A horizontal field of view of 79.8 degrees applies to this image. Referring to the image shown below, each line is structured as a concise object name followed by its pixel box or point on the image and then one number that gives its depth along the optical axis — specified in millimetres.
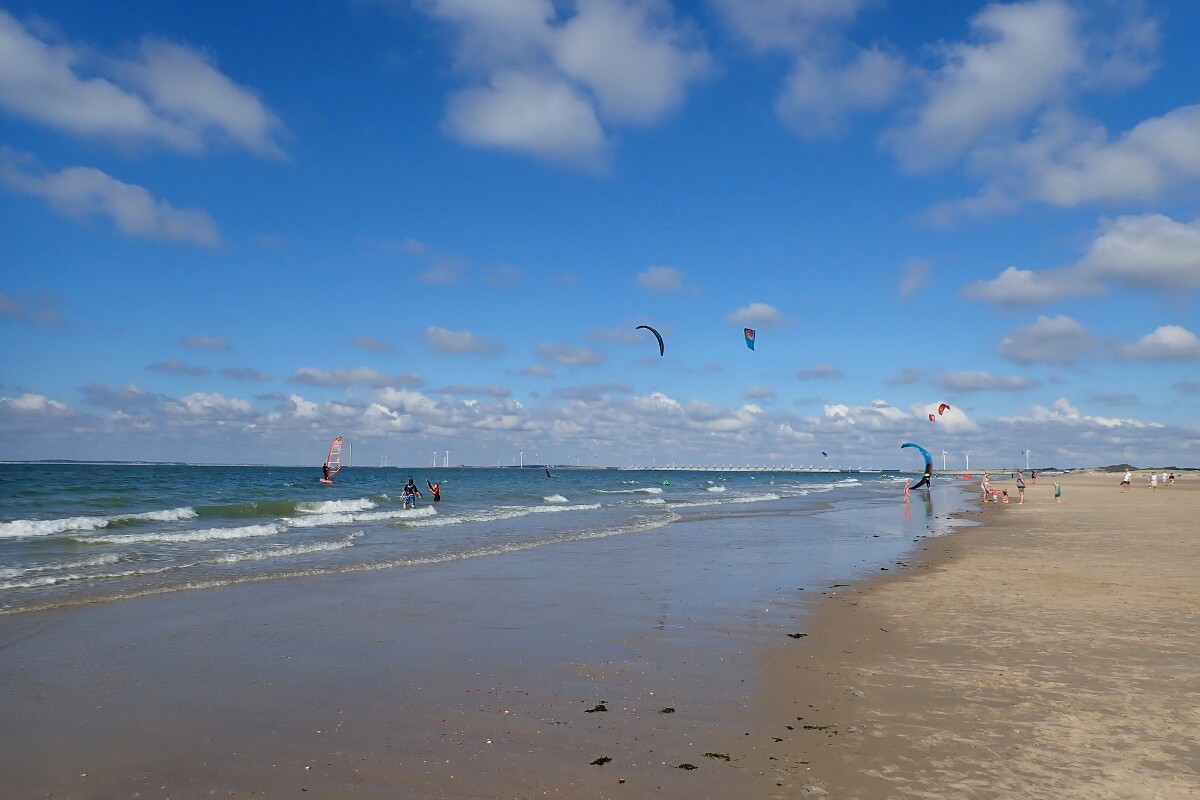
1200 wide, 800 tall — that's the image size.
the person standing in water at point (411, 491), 36519
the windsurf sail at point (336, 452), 60906
